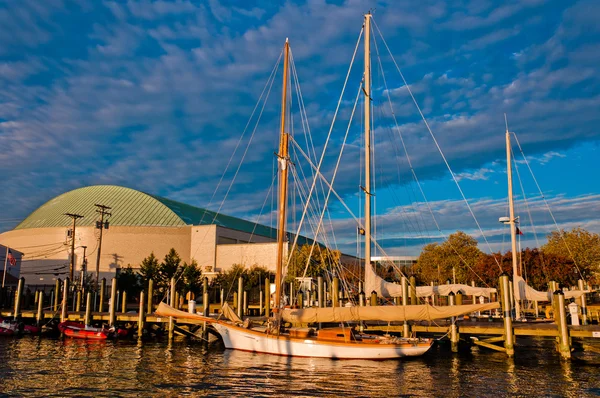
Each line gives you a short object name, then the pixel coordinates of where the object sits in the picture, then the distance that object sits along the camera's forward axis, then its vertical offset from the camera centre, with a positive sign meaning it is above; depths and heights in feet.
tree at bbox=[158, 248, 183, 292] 239.09 +13.66
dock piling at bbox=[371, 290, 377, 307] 108.37 +0.09
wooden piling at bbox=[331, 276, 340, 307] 118.11 +1.04
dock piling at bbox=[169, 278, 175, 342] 123.36 -6.39
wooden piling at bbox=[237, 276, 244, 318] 132.87 -0.41
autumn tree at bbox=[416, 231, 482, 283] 263.90 +21.19
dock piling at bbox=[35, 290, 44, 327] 147.08 -4.31
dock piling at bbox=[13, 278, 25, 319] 151.12 -0.76
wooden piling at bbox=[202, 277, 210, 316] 122.63 -1.24
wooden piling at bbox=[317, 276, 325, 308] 134.82 +1.46
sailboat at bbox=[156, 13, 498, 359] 92.94 -5.15
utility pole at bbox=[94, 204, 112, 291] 216.82 +32.22
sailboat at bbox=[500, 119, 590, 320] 111.14 +3.89
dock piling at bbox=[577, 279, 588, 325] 112.37 -2.91
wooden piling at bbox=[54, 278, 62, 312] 156.20 +2.36
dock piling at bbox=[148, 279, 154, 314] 145.71 +0.73
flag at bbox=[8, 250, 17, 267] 241.06 +18.79
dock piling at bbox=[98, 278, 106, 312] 167.02 +0.99
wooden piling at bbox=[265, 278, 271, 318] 132.38 +1.44
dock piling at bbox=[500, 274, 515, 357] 90.22 -3.04
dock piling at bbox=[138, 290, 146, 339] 129.76 -5.33
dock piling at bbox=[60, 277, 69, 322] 143.74 -1.29
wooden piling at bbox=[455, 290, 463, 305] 129.98 +0.10
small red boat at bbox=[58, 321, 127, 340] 128.47 -8.60
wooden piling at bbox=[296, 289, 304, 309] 136.70 -0.16
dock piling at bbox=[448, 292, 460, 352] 101.91 -7.58
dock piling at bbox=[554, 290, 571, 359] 87.37 -5.02
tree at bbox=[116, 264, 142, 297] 250.76 +7.66
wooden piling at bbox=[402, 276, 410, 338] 105.40 -0.23
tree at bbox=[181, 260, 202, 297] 236.84 +8.82
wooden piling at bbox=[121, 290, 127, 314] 156.35 -1.10
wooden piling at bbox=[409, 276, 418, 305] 113.80 +2.12
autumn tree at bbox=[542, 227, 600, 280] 228.84 +22.70
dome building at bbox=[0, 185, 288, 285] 295.89 +38.08
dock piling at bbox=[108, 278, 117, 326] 131.32 -3.07
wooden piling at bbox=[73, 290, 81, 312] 165.68 -1.50
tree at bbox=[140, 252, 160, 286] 240.53 +13.61
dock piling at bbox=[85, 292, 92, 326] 136.56 -3.69
